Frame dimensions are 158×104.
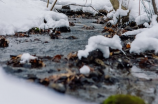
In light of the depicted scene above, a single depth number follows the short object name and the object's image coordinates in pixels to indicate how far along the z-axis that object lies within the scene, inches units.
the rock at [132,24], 219.8
